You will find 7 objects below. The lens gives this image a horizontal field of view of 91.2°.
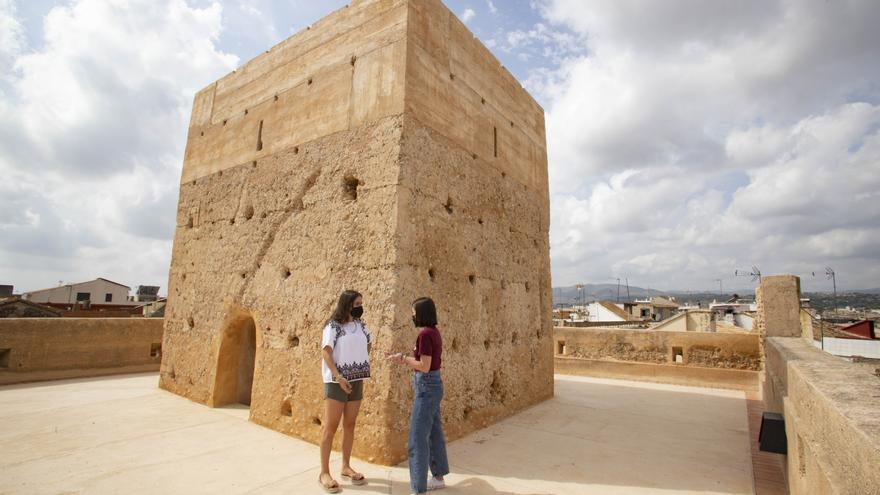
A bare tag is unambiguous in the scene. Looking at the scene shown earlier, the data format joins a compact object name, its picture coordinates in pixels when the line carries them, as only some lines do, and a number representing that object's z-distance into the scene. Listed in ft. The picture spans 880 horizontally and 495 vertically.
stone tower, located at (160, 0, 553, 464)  16.61
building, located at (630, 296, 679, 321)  147.27
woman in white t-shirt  12.62
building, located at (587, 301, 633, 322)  122.85
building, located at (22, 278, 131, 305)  116.37
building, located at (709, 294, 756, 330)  87.01
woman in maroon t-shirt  12.08
